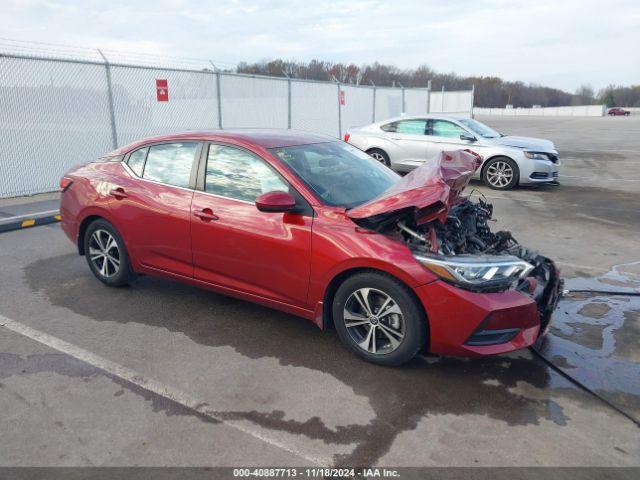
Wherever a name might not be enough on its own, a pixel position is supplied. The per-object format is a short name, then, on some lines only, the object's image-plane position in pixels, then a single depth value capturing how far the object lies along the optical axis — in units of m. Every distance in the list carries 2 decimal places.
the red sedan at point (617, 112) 81.62
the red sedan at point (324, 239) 3.37
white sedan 10.96
